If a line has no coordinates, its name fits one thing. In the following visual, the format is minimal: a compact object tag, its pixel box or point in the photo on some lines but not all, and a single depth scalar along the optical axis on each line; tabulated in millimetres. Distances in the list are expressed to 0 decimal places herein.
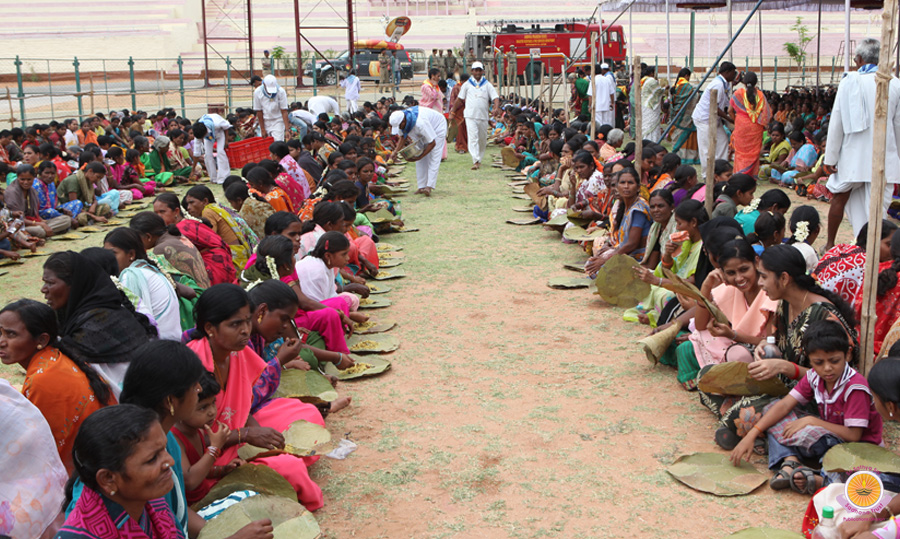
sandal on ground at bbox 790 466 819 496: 3191
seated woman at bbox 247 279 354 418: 3643
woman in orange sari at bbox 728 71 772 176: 9781
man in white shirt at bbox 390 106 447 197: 10672
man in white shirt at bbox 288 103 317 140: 12766
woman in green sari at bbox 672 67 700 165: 12453
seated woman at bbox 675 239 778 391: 3982
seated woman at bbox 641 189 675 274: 5613
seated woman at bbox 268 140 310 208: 8109
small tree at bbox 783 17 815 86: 29500
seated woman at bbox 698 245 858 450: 3510
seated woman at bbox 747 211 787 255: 4719
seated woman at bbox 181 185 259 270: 5895
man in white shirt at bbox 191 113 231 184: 12203
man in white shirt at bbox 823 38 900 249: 5727
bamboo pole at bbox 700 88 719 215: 5715
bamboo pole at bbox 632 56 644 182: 7594
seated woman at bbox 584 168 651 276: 6078
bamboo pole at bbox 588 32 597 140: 10319
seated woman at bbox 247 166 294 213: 6875
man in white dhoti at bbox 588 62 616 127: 15539
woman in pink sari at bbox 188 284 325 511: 3209
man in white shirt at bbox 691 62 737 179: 10281
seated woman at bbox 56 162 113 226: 9648
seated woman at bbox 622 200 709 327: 5062
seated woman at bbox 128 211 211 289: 4773
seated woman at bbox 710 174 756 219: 5805
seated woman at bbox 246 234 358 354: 4641
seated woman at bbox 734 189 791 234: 5141
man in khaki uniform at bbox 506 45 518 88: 20772
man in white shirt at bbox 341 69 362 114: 18672
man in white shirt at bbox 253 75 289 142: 12461
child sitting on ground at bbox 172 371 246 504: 2850
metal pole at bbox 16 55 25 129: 15512
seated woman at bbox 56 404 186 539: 2080
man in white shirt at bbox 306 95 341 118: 14180
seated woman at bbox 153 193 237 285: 5328
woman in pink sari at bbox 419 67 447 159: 15102
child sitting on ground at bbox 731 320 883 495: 3211
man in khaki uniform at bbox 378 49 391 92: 27248
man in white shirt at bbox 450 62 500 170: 13062
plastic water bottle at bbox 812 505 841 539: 2753
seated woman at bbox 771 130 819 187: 10320
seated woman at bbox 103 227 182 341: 4082
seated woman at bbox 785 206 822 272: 4359
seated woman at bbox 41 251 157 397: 3312
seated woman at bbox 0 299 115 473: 2912
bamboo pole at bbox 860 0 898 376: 3682
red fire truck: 27828
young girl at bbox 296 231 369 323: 5062
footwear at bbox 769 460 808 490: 3256
